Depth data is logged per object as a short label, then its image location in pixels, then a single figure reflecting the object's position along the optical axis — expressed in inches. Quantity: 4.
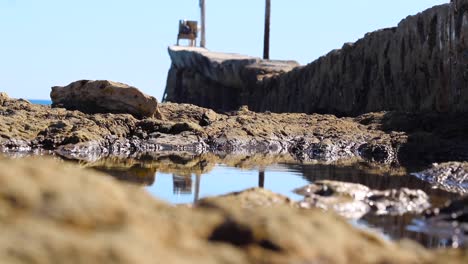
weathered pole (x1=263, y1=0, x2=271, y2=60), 1393.9
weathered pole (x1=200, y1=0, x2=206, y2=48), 1732.3
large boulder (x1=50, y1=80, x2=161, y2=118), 691.4
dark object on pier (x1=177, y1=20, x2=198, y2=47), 1700.3
